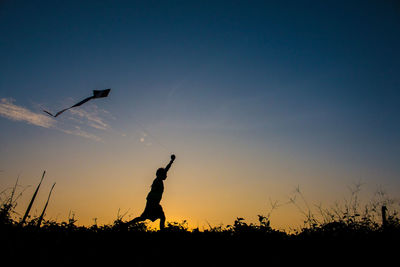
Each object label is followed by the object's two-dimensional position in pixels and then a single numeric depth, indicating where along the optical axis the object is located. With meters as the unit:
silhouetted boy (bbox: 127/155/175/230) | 6.99
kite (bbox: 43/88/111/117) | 7.29
